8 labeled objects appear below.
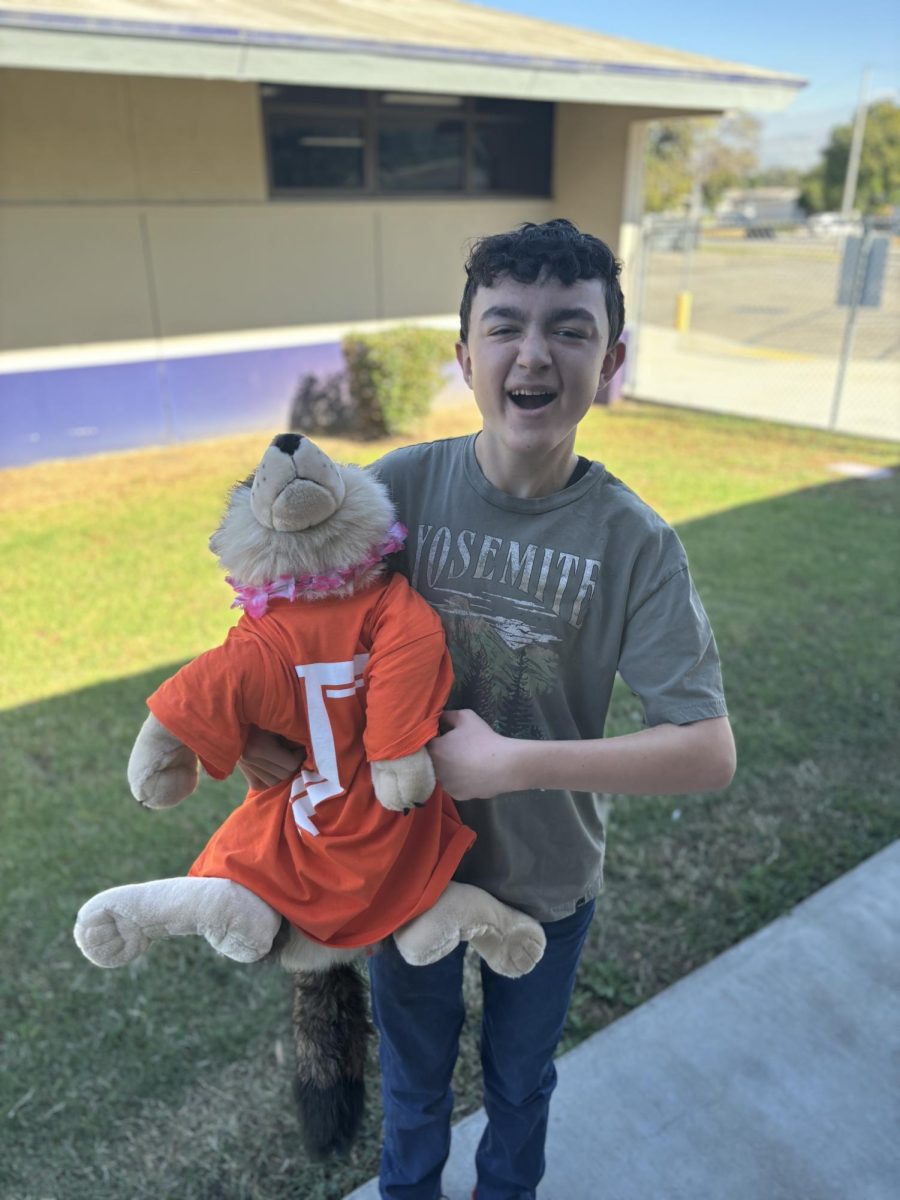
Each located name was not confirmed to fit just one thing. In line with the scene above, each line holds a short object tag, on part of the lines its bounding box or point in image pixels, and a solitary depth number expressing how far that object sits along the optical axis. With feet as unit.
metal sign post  28.84
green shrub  27.32
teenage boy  4.28
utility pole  142.51
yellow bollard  48.57
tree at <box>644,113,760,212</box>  158.61
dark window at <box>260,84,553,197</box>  27.76
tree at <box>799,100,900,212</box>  152.25
